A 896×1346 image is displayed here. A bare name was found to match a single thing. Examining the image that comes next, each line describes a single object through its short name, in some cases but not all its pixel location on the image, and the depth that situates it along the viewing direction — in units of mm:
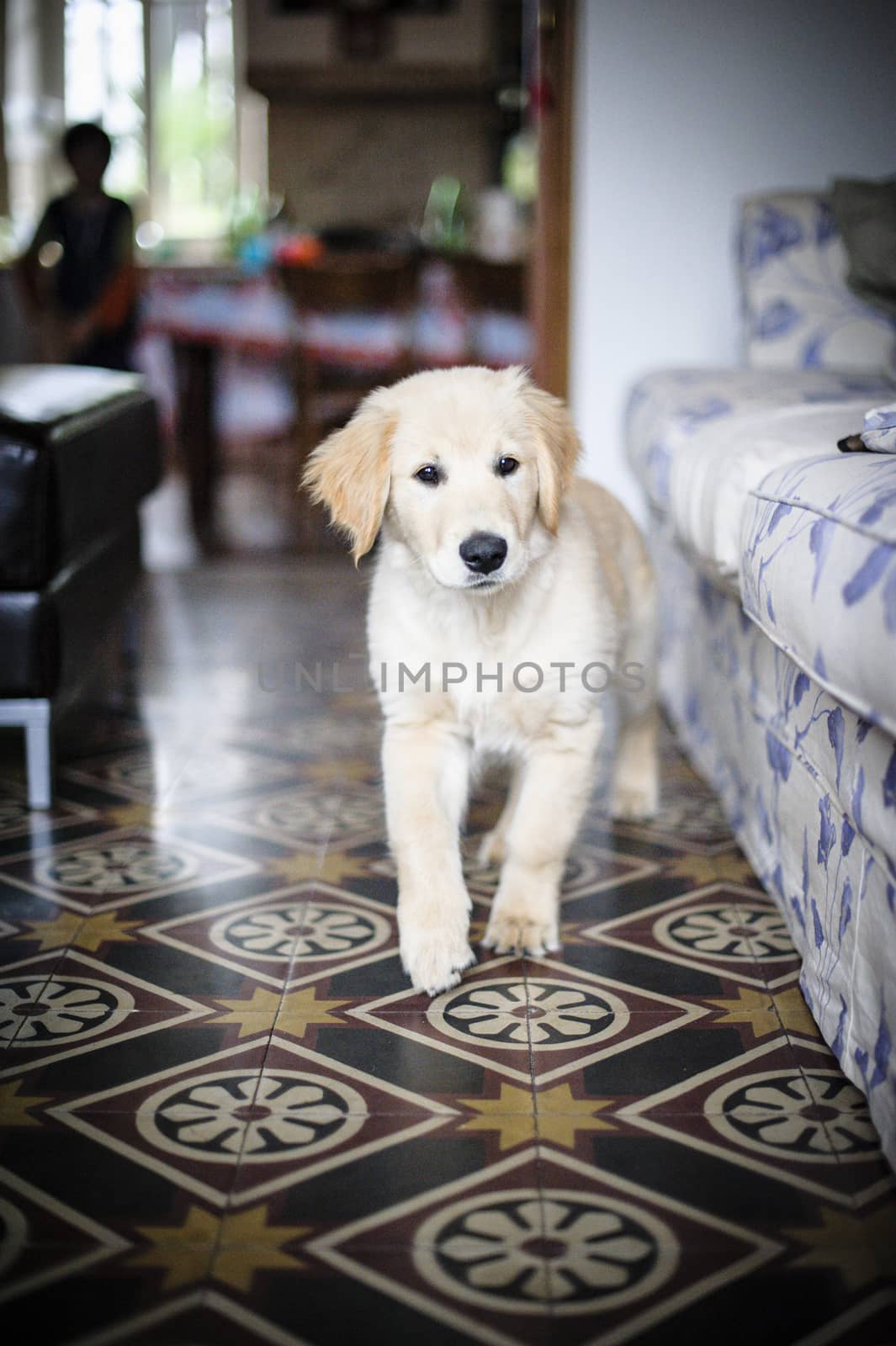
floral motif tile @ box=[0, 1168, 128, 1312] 1149
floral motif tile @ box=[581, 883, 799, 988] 1829
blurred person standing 5594
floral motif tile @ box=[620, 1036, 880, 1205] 1314
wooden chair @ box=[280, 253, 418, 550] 6051
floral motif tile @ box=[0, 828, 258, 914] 2113
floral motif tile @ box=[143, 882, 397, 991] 1850
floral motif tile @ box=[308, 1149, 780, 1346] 1104
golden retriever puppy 1868
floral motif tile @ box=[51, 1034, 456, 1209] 1325
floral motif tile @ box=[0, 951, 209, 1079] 1592
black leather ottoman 2354
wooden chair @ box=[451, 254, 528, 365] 6270
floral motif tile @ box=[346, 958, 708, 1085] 1576
